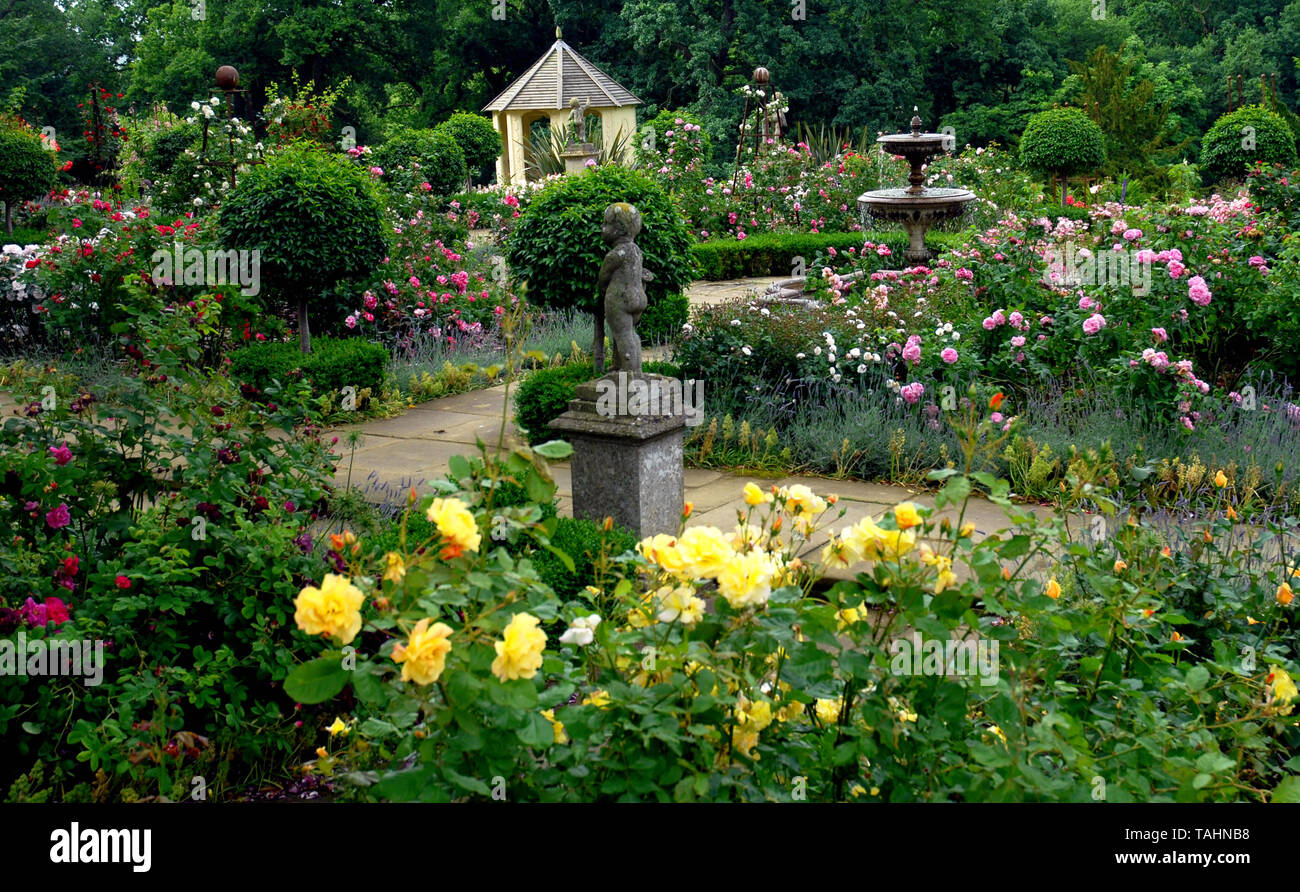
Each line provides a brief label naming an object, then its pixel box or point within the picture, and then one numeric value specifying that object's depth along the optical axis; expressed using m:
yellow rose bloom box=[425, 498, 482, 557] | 1.80
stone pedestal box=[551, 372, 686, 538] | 4.92
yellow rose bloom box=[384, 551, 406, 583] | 1.87
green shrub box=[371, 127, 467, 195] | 18.27
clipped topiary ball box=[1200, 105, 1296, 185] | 18.80
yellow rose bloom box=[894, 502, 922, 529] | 2.04
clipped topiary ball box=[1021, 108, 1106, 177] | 17.53
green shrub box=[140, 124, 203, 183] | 16.58
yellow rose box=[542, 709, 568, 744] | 2.01
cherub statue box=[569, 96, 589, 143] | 20.08
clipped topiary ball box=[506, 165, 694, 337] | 6.99
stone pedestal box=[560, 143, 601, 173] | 19.52
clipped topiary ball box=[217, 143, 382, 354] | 7.95
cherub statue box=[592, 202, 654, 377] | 5.14
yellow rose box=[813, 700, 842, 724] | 2.32
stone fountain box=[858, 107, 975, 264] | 12.53
